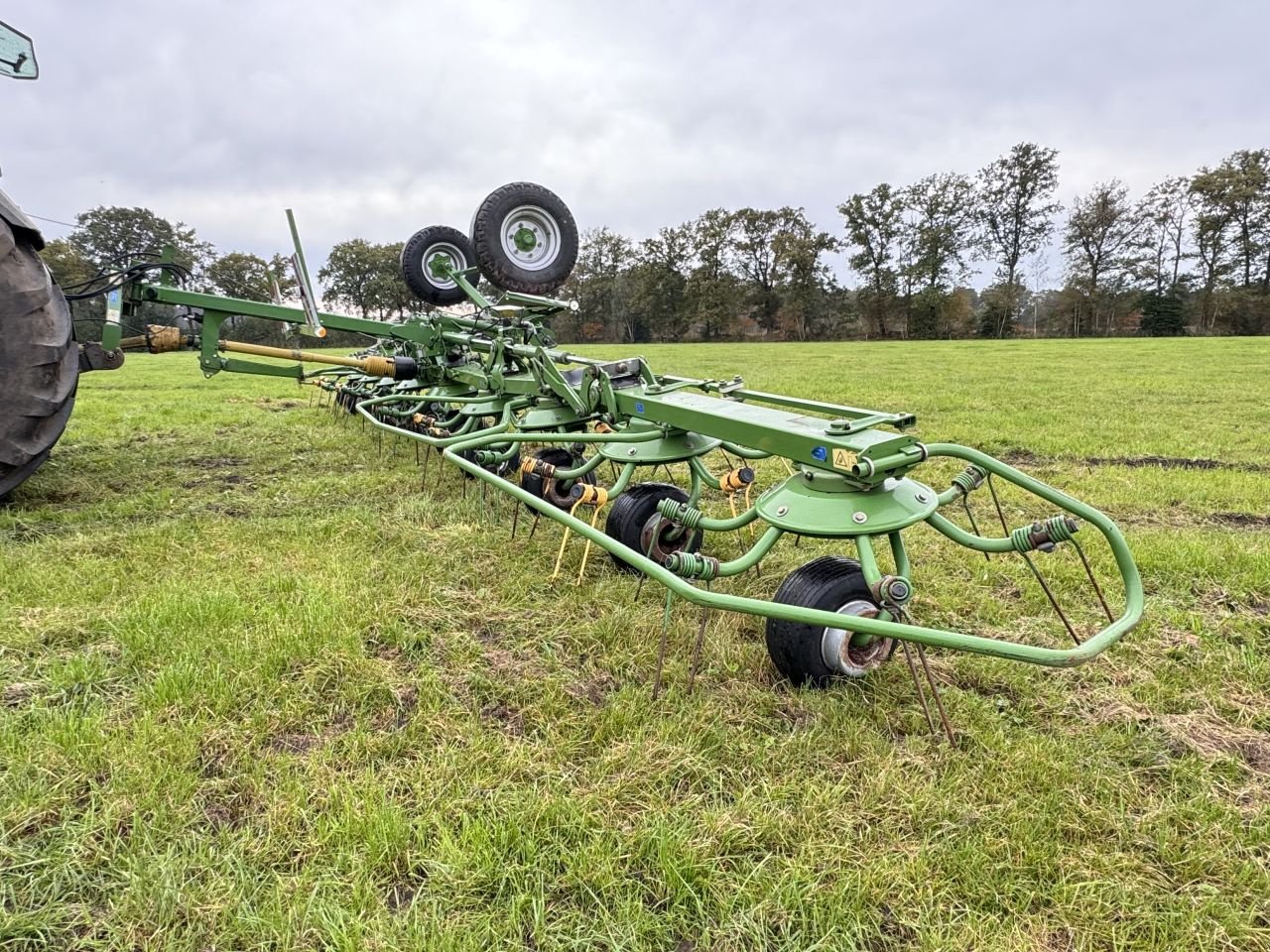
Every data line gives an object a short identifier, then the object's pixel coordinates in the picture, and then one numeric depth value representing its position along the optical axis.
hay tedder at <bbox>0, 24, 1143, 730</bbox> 2.17
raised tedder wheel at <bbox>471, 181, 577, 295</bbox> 5.40
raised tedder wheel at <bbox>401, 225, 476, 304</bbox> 6.88
